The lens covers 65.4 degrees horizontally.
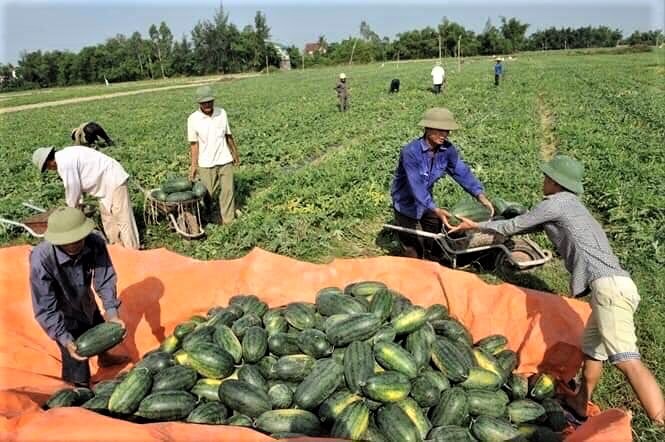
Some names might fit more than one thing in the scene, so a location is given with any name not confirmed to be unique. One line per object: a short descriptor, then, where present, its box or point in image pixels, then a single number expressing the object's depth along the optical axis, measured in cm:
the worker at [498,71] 3288
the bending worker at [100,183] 627
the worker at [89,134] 841
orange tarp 473
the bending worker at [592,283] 405
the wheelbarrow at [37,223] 696
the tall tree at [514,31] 11010
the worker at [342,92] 2405
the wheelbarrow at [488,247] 607
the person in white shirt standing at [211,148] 834
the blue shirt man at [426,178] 565
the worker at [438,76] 2930
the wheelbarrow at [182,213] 809
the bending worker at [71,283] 398
